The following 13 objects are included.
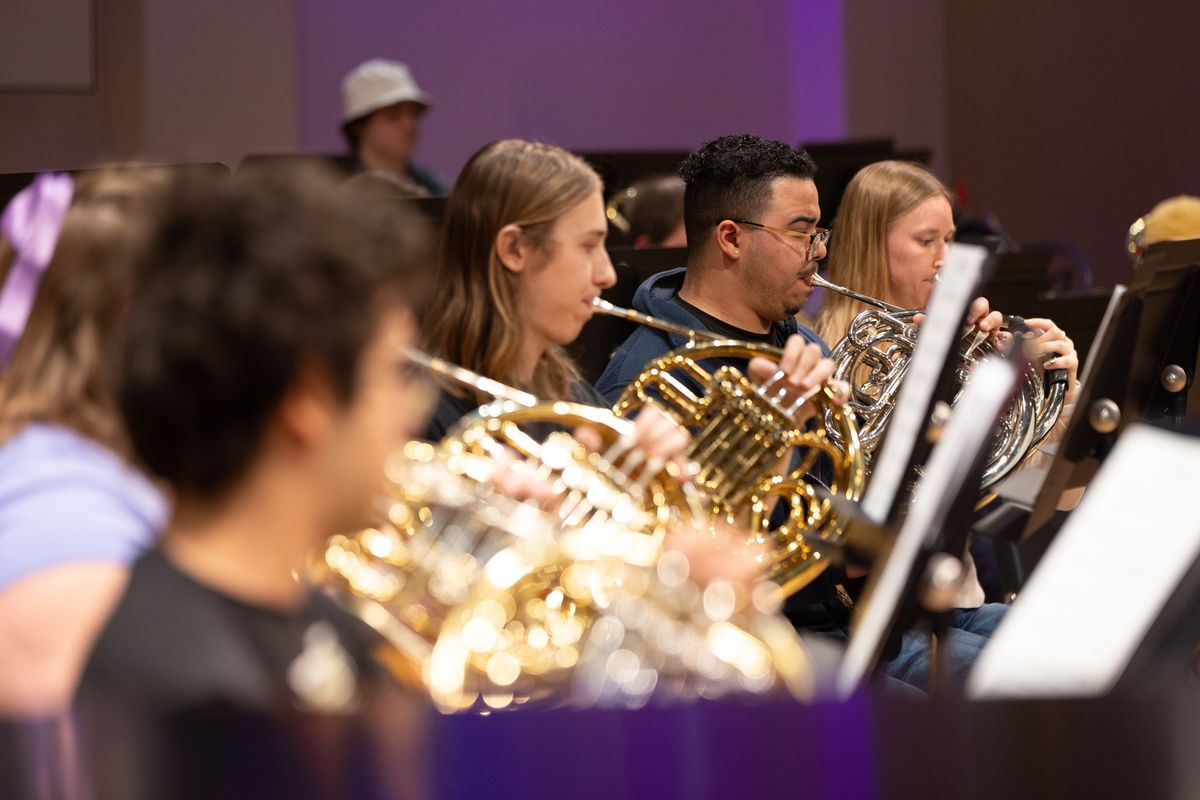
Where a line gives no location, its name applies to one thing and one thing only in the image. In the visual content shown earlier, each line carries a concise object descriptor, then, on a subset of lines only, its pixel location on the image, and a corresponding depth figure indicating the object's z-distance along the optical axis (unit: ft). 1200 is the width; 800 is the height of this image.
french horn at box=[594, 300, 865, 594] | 14.49
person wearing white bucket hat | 37.24
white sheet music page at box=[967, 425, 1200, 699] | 7.93
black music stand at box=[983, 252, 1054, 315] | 24.38
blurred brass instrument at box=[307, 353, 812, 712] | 7.58
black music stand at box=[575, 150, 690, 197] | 33.81
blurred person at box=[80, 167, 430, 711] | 7.04
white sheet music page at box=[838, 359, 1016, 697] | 7.82
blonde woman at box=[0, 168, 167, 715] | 8.33
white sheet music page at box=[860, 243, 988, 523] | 10.45
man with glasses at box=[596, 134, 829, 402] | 19.43
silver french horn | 18.06
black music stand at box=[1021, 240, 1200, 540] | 13.24
